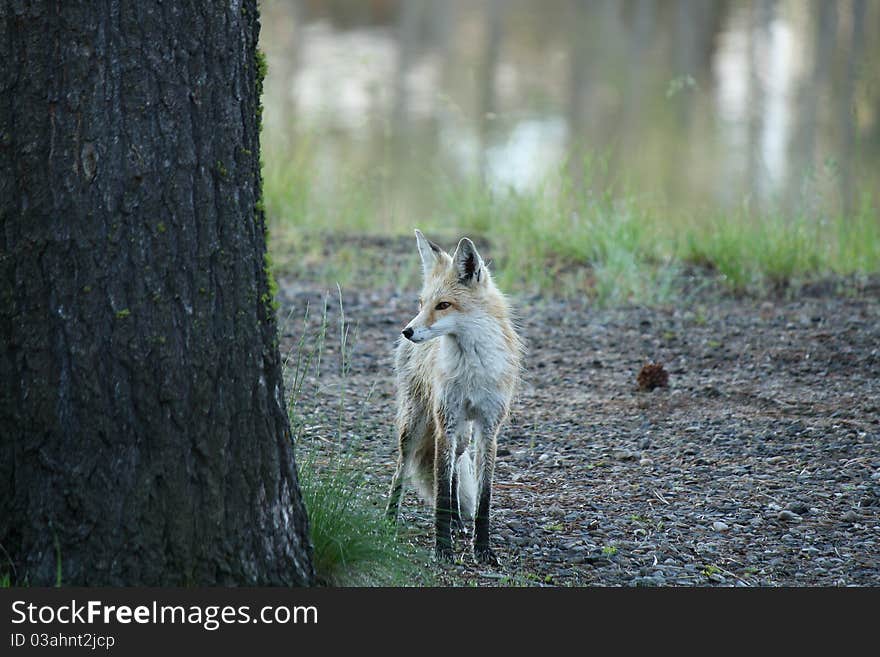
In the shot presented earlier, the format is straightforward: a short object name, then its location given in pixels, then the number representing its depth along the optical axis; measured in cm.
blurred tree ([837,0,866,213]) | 2373
